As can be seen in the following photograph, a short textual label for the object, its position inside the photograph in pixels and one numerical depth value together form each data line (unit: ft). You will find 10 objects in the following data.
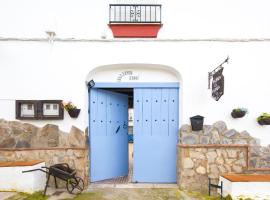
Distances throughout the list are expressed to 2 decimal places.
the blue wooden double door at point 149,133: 15.62
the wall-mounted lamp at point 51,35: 14.51
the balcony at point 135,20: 14.80
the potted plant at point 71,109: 14.21
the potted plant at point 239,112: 13.96
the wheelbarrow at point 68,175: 12.91
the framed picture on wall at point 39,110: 14.61
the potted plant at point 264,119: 13.98
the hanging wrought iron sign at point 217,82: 13.00
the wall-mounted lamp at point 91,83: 15.30
